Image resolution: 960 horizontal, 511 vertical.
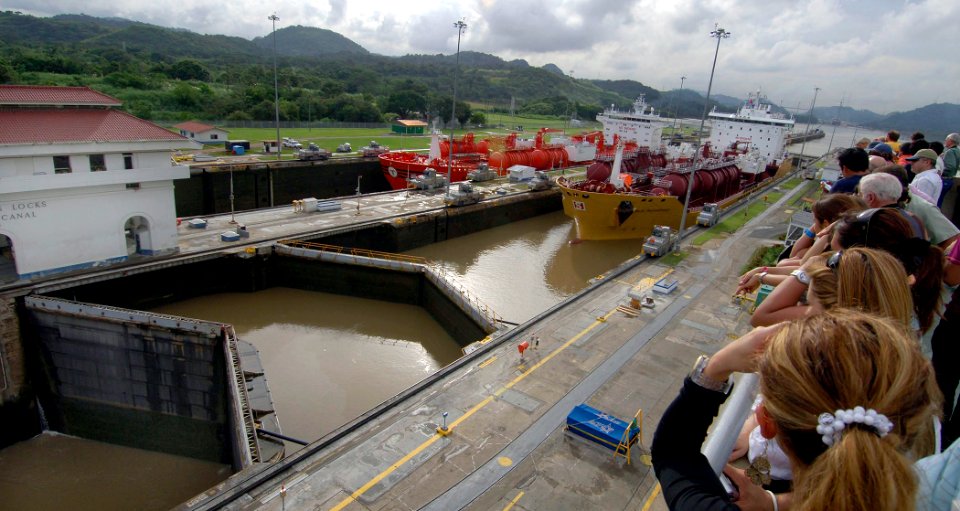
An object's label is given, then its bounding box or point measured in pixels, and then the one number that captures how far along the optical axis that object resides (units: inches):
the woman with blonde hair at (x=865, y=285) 82.9
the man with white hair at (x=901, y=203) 176.6
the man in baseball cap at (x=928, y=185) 253.0
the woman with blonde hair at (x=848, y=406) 53.6
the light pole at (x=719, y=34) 916.6
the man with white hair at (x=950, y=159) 374.0
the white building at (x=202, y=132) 1801.6
